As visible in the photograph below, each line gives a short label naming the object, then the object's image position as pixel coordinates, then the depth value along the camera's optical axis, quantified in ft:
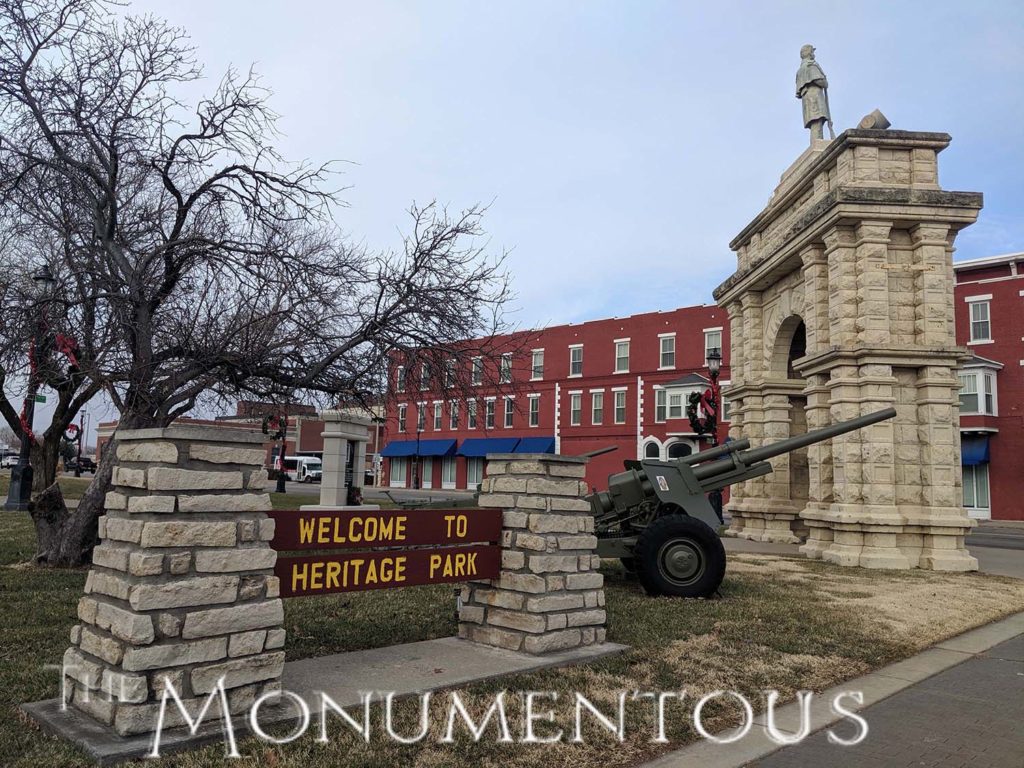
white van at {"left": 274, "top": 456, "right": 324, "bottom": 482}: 185.16
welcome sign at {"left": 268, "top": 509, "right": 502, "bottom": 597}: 15.67
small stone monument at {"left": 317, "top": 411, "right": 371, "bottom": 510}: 73.41
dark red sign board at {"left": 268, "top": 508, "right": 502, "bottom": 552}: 15.64
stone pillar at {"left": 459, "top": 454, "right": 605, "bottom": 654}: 19.38
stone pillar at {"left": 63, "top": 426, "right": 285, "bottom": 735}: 12.51
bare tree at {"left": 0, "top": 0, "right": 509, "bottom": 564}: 28.91
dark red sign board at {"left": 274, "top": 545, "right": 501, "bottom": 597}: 15.69
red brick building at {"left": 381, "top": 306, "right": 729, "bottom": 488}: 128.67
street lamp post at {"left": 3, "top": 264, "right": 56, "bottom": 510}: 30.30
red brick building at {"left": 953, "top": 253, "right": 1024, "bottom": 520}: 100.12
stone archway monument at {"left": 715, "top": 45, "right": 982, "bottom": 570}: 43.73
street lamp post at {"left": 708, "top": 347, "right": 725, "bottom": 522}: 61.57
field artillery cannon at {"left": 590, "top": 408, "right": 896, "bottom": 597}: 28.73
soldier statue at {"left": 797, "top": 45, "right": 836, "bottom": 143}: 60.49
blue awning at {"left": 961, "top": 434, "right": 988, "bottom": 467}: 100.89
